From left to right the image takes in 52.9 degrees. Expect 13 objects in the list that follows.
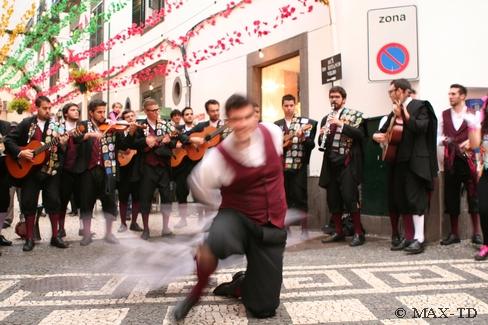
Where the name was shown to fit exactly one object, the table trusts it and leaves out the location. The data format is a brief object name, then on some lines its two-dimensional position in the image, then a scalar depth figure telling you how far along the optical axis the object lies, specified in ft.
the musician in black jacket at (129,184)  22.47
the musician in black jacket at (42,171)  19.61
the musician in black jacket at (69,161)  20.61
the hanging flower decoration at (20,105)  68.49
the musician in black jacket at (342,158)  19.95
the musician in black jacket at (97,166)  20.83
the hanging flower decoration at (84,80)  46.29
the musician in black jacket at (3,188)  19.85
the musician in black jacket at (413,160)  18.04
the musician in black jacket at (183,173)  24.23
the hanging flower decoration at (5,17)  37.27
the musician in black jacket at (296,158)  21.13
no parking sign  21.61
